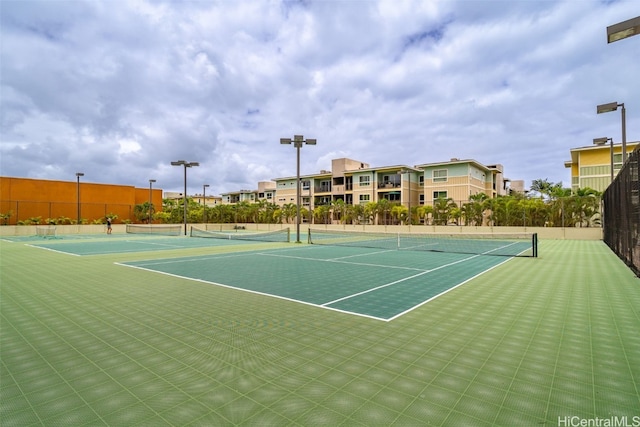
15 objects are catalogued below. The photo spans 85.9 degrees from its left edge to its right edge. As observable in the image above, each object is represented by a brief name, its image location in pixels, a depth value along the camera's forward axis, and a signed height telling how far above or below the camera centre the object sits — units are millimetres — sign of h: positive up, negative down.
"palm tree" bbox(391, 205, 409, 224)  41375 +218
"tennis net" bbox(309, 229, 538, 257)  17609 -1874
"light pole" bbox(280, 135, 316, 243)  21578 +4727
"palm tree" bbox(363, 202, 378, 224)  43969 +395
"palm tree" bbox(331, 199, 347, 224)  47594 +909
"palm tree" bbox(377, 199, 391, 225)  43031 +995
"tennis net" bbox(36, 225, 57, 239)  33234 -1354
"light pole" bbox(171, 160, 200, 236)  30906 +4751
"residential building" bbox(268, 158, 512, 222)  44625 +4790
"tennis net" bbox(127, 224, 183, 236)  37656 -1411
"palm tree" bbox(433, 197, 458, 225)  35469 +373
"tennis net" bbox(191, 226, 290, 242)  26000 -1735
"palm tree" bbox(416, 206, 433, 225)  37375 +298
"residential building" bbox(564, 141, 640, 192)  43219 +6186
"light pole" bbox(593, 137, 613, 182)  17938 +3830
